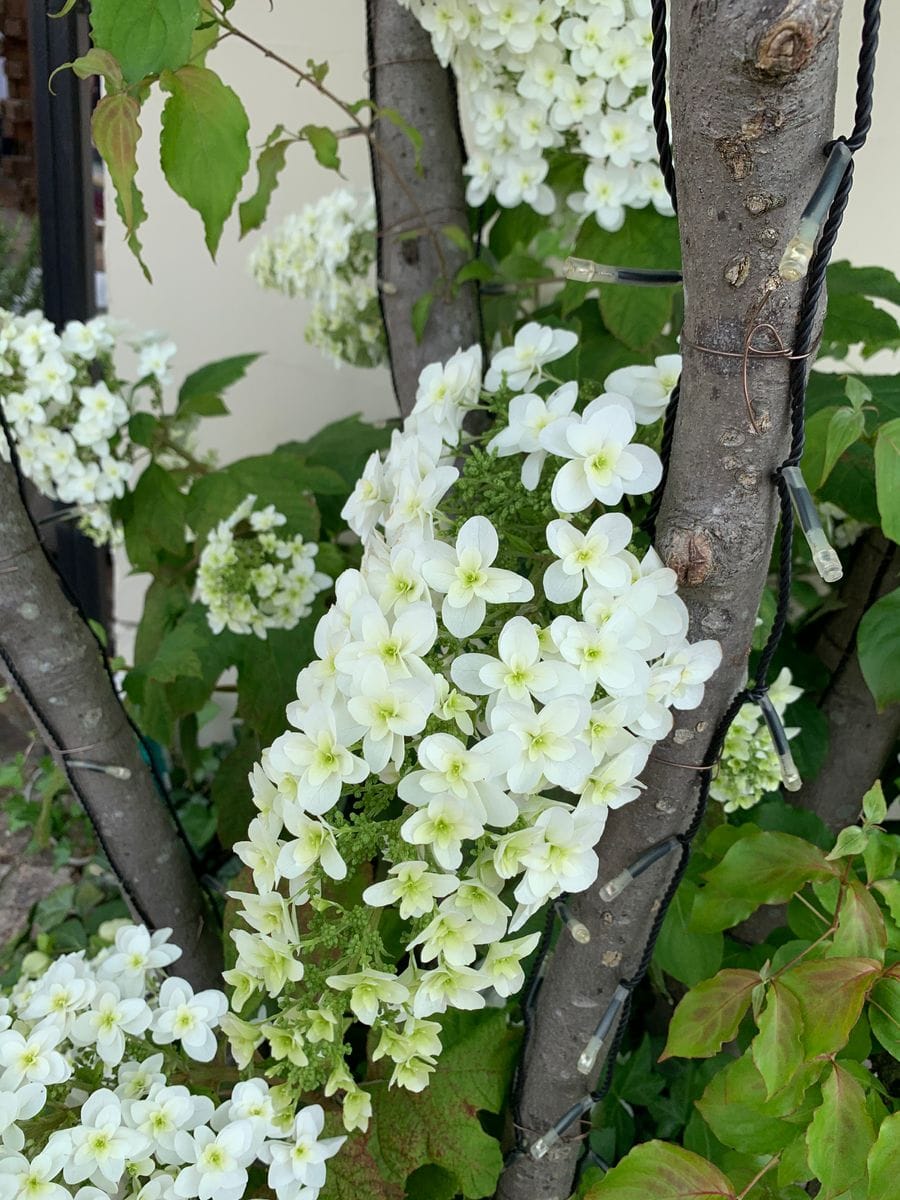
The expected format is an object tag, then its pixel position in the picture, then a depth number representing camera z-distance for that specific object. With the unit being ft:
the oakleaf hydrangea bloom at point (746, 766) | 2.52
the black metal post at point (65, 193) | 4.83
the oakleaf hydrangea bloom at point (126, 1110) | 1.88
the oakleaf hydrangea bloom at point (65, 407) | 3.32
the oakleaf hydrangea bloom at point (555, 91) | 2.64
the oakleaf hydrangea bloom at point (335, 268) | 3.94
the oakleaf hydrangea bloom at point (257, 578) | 3.17
